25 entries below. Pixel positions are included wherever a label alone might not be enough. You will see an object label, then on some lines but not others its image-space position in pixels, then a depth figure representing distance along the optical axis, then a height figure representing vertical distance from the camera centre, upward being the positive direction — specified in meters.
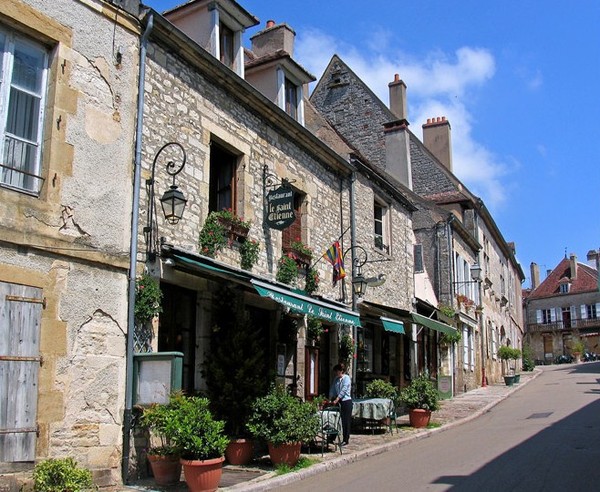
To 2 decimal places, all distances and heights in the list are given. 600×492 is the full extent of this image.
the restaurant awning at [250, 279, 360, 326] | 9.01 +0.78
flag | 13.30 +1.96
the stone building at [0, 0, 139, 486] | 6.94 +1.35
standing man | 10.98 -0.67
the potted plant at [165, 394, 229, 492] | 7.08 -0.90
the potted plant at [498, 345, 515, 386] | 28.86 +0.34
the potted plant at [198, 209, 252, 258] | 9.81 +1.91
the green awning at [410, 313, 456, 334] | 15.02 +0.84
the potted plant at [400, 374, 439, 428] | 13.51 -0.81
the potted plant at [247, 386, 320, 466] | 8.82 -0.86
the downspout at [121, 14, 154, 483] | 7.86 +1.17
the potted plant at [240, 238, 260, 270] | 10.68 +1.65
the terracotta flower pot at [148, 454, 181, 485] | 7.57 -1.21
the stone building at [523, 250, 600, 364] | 57.03 +4.34
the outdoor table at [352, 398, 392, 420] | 12.25 -0.88
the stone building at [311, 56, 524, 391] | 21.52 +5.94
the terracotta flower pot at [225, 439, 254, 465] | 9.18 -1.25
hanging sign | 11.12 +2.48
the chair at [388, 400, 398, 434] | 12.47 -0.99
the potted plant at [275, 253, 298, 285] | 11.77 +1.55
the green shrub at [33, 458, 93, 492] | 6.31 -1.12
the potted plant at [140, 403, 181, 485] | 7.56 -1.08
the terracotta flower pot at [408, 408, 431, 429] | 13.50 -1.12
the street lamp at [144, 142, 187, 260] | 8.58 +1.93
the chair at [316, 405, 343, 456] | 9.89 -1.00
